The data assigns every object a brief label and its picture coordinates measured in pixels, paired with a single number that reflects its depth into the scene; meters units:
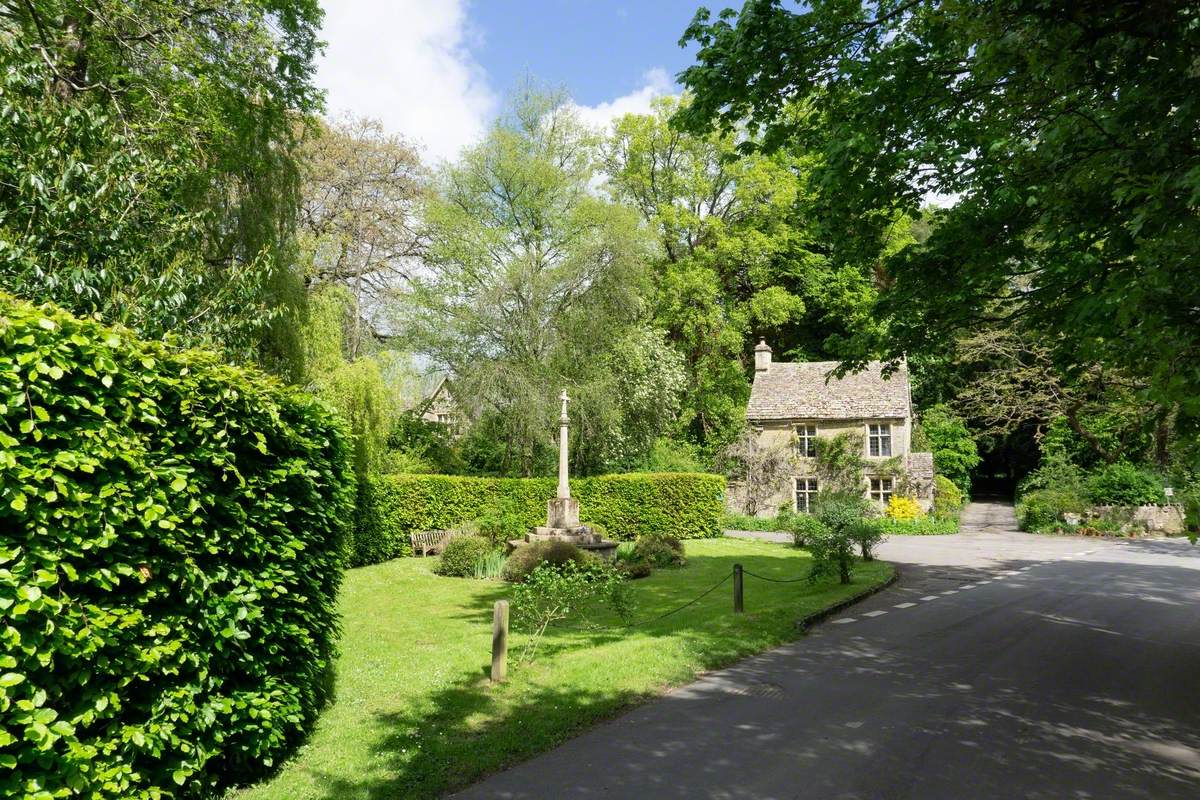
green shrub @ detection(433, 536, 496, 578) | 18.44
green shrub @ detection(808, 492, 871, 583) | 15.08
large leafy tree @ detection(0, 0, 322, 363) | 8.44
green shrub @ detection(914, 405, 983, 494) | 36.56
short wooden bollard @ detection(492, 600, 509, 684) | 8.19
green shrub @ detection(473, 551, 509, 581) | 18.16
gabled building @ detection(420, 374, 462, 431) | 28.06
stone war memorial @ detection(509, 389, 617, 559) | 20.36
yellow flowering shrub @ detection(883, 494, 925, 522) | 30.34
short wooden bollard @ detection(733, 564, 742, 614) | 12.37
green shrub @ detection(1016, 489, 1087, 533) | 29.53
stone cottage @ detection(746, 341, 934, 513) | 31.61
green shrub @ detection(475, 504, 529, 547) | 23.19
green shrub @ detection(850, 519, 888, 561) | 16.50
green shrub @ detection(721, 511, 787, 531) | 29.57
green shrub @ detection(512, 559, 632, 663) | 9.86
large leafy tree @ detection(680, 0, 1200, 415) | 5.11
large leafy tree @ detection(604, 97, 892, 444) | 38.75
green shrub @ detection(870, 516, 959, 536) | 28.70
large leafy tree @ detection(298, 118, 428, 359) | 27.84
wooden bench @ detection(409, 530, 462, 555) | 22.80
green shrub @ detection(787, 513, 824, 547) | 18.11
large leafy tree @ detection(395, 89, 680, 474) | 27.16
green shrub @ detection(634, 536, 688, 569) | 19.66
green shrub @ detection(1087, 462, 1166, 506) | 29.03
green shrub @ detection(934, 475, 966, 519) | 31.12
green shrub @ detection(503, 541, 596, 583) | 16.94
